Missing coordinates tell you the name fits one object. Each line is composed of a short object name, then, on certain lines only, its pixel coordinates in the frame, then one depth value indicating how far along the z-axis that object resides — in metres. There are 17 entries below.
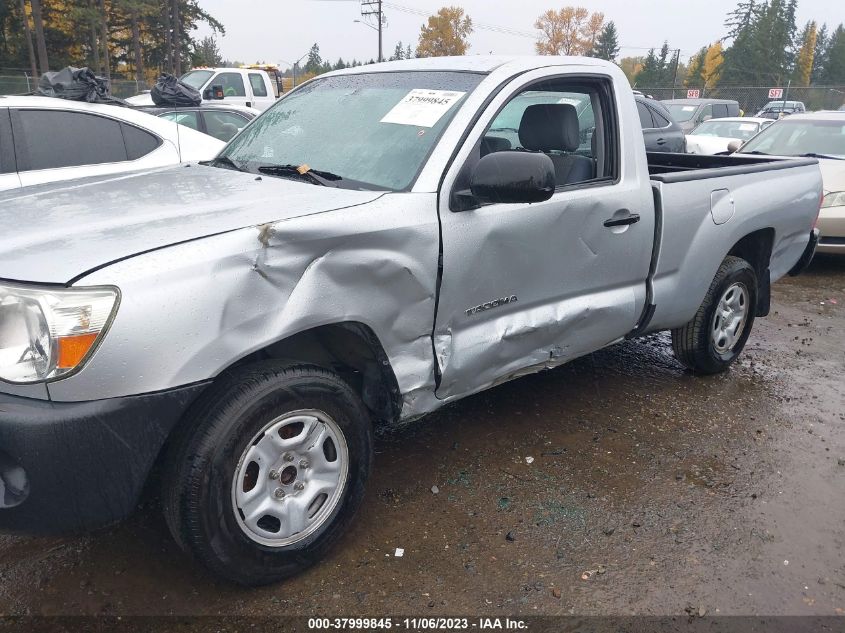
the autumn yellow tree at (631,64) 97.79
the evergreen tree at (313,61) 106.96
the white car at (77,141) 4.68
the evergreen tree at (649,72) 72.22
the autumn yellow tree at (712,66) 73.81
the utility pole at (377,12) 50.56
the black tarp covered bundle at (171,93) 7.85
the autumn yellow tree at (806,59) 83.00
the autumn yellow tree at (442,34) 66.69
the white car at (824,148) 7.17
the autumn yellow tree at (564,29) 74.31
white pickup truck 14.55
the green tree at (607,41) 94.48
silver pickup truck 1.95
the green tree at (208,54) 44.38
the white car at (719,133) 12.84
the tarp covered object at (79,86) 6.06
